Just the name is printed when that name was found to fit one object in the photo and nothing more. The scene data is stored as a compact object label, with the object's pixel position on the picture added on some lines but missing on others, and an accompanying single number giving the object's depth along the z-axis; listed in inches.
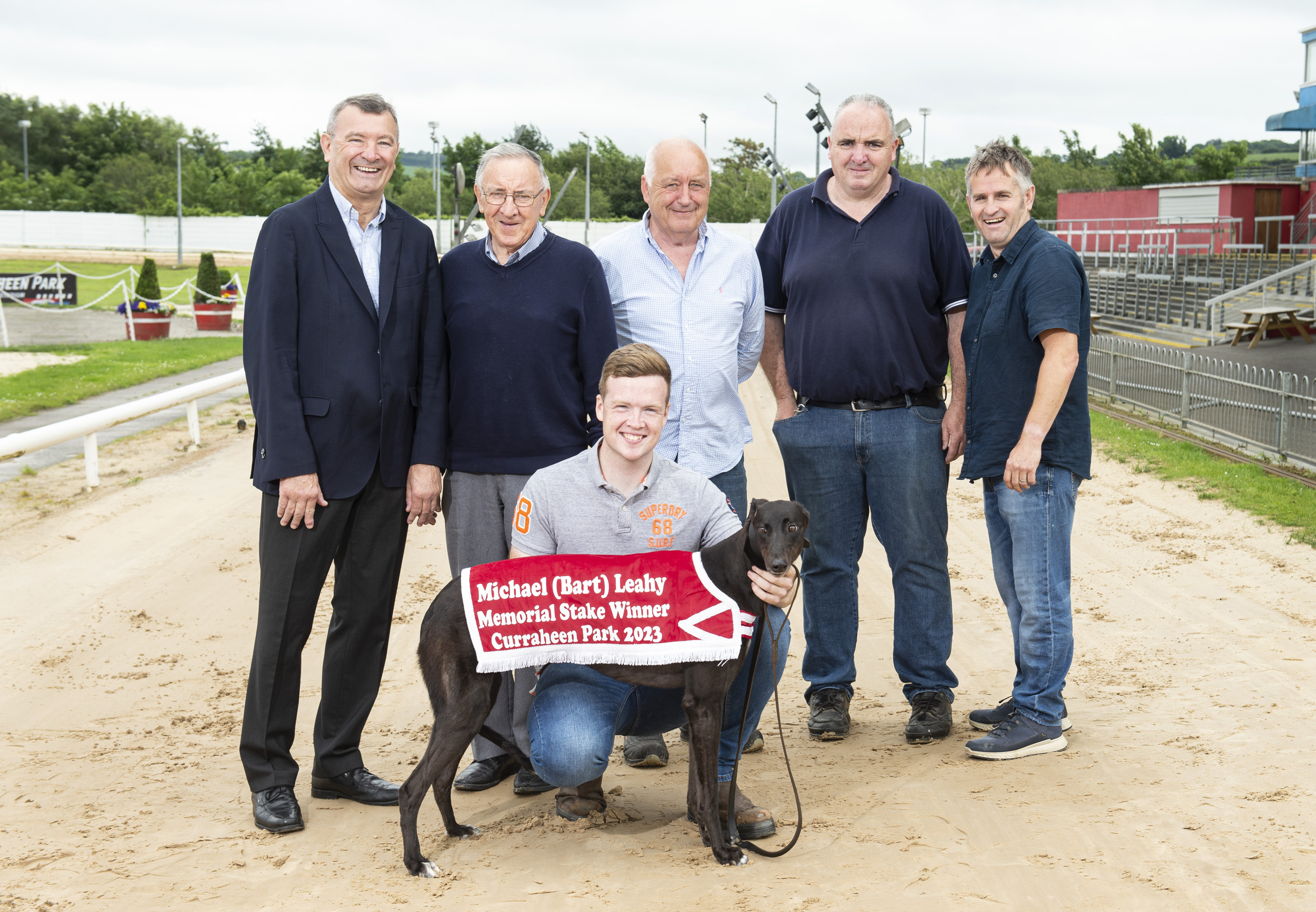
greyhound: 133.1
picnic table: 835.4
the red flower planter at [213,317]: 1038.4
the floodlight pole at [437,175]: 1487.9
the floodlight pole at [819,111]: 1007.6
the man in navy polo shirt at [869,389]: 174.9
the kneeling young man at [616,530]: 139.7
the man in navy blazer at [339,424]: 145.9
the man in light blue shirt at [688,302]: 165.5
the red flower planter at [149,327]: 940.0
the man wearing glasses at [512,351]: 155.1
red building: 1338.6
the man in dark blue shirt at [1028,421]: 163.5
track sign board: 1157.1
